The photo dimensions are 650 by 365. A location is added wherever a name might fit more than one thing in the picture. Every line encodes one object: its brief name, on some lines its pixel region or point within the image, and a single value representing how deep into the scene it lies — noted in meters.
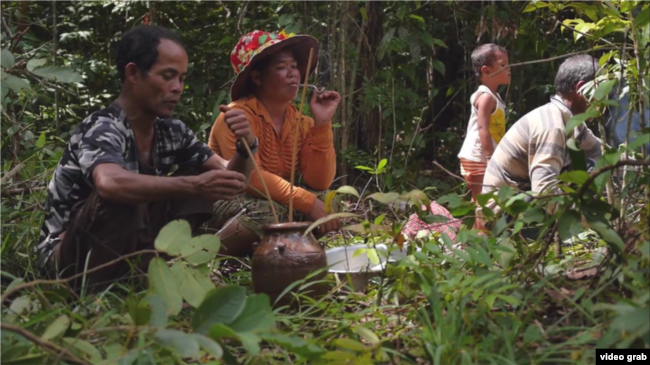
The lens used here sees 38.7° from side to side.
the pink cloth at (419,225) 4.54
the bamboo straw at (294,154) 3.36
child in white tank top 5.58
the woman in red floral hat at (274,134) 4.07
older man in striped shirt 4.24
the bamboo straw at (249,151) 3.35
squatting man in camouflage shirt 3.14
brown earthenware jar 3.11
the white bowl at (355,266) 3.35
